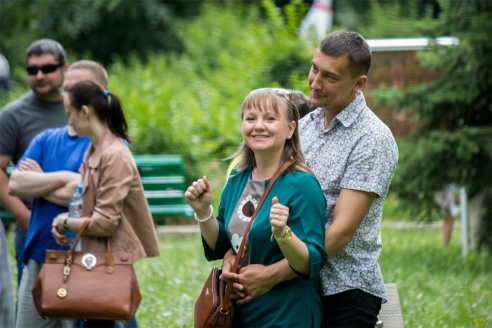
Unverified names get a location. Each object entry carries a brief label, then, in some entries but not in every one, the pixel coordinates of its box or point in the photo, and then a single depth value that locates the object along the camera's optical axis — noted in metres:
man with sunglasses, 13.64
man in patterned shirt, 8.22
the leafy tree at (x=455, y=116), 22.44
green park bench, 26.50
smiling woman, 7.96
